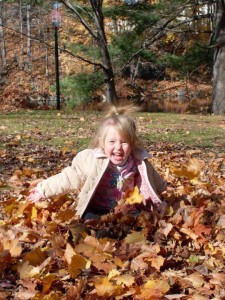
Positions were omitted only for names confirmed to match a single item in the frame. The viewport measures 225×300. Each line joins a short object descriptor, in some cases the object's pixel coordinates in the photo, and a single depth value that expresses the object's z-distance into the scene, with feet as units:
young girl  10.28
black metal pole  54.03
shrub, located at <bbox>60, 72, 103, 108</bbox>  51.65
